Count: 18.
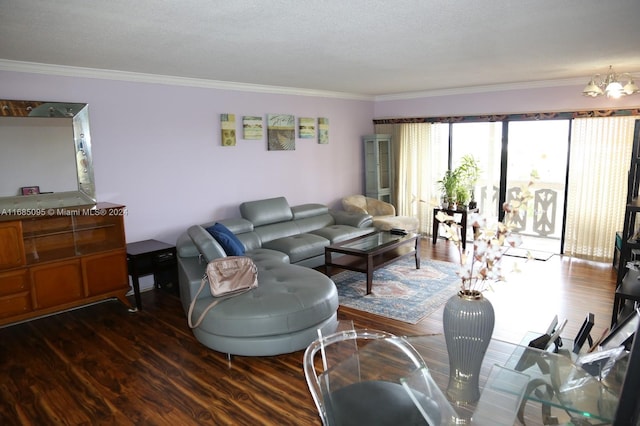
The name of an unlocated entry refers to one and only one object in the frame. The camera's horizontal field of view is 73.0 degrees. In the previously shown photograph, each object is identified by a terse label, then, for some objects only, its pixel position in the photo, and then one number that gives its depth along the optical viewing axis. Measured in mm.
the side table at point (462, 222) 6430
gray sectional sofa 3223
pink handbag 3426
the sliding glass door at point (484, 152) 6706
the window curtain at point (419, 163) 7203
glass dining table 1572
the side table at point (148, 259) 4262
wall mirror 3877
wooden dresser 3625
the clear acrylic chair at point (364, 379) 1849
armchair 6400
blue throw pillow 4156
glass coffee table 4727
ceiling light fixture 4025
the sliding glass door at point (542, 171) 6141
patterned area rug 4242
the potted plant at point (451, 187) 6656
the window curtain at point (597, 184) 5453
